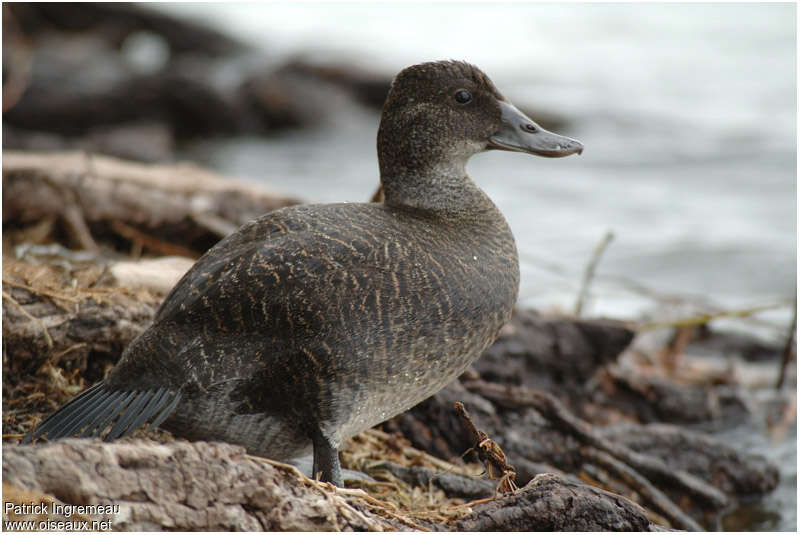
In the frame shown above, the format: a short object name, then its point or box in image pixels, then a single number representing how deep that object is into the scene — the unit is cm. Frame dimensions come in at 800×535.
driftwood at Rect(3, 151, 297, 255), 1229
